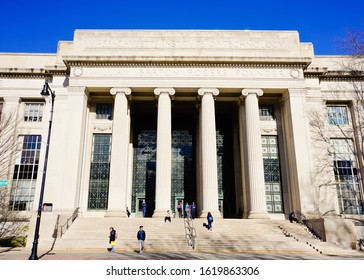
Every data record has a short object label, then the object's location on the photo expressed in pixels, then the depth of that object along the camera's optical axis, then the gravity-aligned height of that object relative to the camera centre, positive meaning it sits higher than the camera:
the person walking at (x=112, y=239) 16.94 -1.56
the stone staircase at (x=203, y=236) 18.25 -1.69
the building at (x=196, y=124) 25.55 +7.29
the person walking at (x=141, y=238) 16.77 -1.50
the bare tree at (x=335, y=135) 26.02 +6.30
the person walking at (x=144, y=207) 26.32 +0.17
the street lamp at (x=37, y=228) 13.96 -0.87
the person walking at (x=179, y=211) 27.91 -0.18
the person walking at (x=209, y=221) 21.06 -0.79
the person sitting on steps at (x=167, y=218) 22.61 -0.63
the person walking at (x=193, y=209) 25.35 -0.05
